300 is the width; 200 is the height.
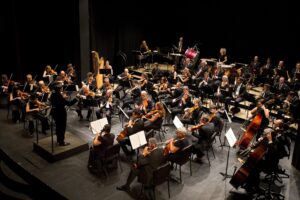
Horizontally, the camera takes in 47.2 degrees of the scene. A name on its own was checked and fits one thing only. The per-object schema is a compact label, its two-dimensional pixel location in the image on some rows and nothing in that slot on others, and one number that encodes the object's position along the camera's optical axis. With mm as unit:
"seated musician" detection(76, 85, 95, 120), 11030
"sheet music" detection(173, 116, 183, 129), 8206
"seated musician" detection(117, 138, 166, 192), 6953
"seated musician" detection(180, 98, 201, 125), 9828
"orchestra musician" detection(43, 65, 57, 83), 13059
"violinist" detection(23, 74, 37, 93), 11120
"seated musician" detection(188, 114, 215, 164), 8359
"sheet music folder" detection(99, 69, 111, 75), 13297
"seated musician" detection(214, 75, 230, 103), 11281
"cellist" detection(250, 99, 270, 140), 9047
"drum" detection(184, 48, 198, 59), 15046
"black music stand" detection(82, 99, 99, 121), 10867
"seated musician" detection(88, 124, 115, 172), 7727
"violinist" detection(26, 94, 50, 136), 9935
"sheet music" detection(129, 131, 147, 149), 7254
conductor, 8570
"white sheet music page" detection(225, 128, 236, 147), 7238
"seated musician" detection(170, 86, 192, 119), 10695
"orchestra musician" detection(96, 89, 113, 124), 10461
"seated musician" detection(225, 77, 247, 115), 11448
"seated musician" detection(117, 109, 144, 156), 8734
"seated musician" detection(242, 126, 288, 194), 7012
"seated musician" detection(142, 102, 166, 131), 9219
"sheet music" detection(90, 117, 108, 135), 8092
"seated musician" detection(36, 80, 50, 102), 10159
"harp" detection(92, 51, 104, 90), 14263
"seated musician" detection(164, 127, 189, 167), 7523
